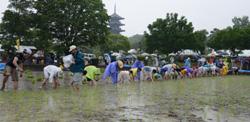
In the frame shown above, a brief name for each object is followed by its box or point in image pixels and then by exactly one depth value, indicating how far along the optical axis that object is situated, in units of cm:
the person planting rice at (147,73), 2576
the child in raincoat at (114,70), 2119
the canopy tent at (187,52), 6003
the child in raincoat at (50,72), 1714
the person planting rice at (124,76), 2277
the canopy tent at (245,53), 5380
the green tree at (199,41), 6600
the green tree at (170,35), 6469
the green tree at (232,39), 6425
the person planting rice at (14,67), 1579
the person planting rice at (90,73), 2022
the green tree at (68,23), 4834
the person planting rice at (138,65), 2478
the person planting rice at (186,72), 2960
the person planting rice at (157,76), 2666
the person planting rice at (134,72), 2456
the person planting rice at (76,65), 1627
